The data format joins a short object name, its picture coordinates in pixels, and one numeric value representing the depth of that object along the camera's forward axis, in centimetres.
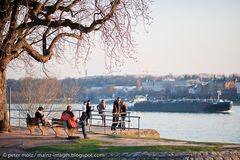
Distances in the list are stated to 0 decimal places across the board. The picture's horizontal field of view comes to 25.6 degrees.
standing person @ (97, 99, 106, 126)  3140
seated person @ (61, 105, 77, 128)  2122
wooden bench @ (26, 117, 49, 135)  2261
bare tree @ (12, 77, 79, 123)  4131
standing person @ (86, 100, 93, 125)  2792
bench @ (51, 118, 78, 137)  2128
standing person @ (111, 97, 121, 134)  2710
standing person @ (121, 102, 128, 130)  2669
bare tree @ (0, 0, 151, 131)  2227
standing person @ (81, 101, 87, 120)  2855
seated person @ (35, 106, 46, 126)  2255
